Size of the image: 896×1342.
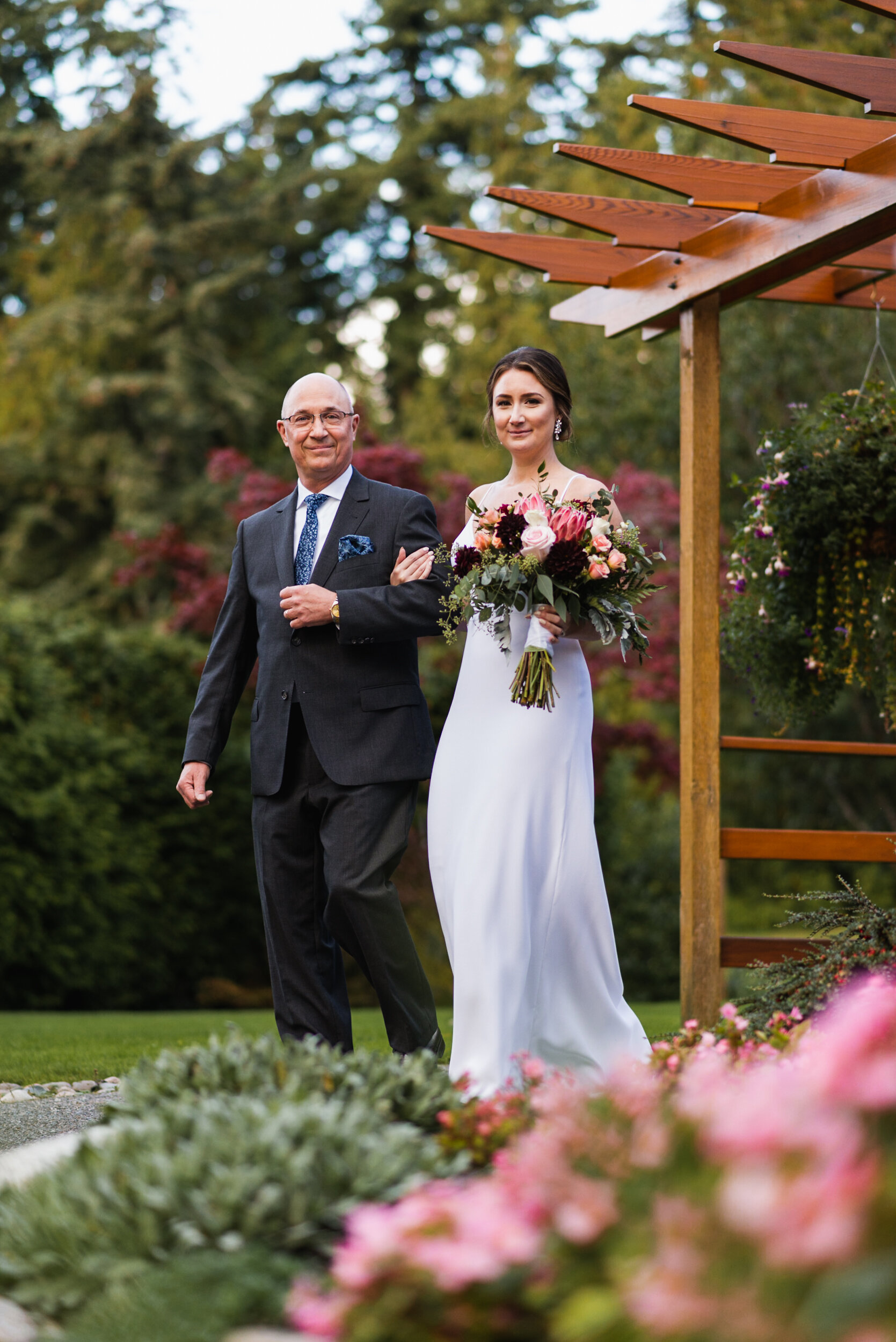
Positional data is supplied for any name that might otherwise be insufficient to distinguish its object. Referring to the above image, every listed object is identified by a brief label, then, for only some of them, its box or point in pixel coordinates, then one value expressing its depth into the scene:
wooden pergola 8.87
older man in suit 8.37
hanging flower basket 10.95
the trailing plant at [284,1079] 5.59
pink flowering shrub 2.79
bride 7.90
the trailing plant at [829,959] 8.87
